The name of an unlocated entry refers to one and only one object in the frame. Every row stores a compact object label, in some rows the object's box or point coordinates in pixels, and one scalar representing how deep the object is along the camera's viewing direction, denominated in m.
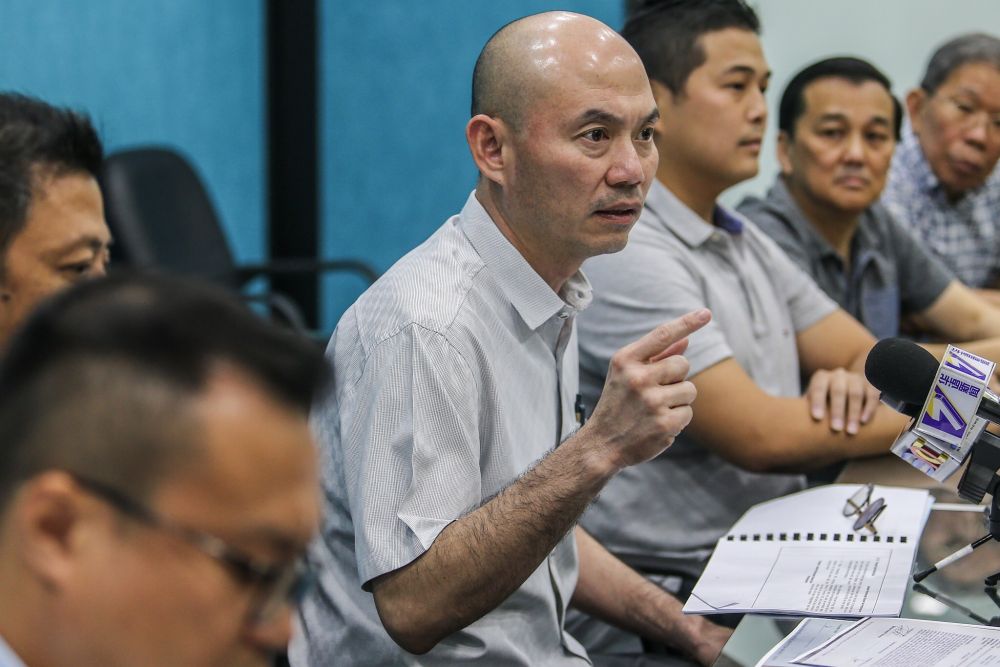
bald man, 3.44
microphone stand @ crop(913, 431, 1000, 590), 3.44
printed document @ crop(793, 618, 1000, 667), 3.32
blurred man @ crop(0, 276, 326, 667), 2.92
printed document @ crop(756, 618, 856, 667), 3.33
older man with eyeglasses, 5.03
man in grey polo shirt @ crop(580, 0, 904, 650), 3.86
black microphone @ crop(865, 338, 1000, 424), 3.44
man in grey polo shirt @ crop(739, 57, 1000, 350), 4.39
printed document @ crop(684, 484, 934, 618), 3.44
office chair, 5.13
